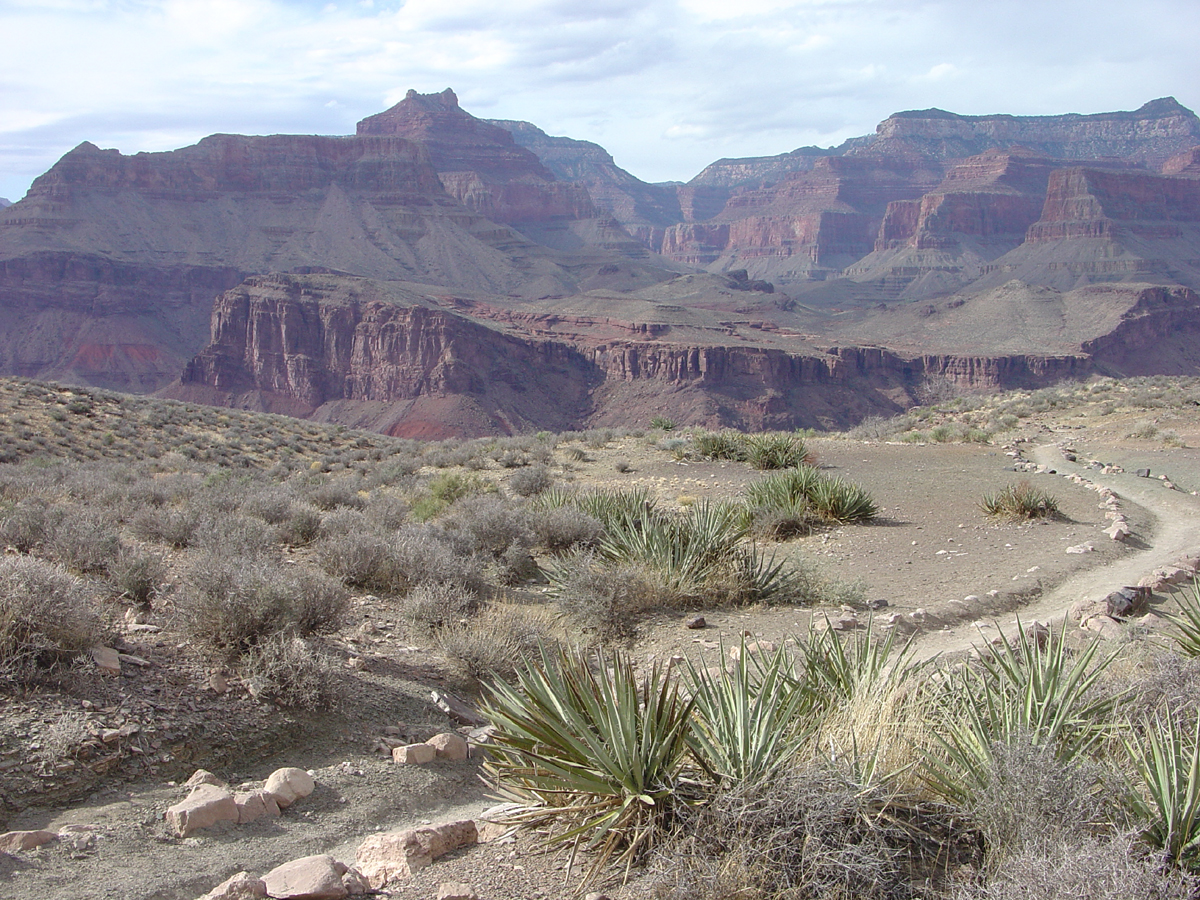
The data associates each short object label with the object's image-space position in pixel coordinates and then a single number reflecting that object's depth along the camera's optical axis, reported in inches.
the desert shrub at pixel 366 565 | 319.6
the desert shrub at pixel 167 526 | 350.0
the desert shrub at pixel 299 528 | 382.9
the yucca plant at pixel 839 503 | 471.2
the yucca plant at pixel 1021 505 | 472.7
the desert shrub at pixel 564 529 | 400.8
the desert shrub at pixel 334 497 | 519.8
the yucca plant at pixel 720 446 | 717.3
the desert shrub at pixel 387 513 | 422.3
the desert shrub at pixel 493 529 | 377.7
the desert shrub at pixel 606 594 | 295.7
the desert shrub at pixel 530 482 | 600.1
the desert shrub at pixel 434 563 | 308.0
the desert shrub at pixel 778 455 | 658.2
